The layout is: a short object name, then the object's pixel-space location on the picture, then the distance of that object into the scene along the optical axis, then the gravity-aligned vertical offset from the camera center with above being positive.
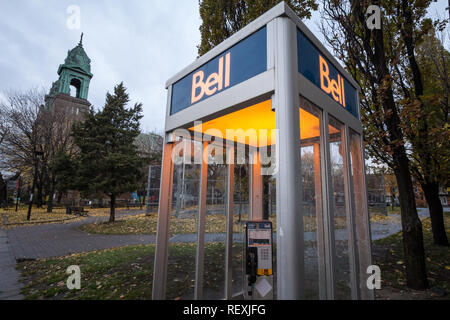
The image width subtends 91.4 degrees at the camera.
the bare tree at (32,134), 18.73 +5.04
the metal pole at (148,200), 12.51 -0.60
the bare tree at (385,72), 4.27 +2.81
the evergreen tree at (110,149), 13.08 +2.65
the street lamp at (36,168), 14.58 +1.64
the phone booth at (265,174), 1.79 +0.23
